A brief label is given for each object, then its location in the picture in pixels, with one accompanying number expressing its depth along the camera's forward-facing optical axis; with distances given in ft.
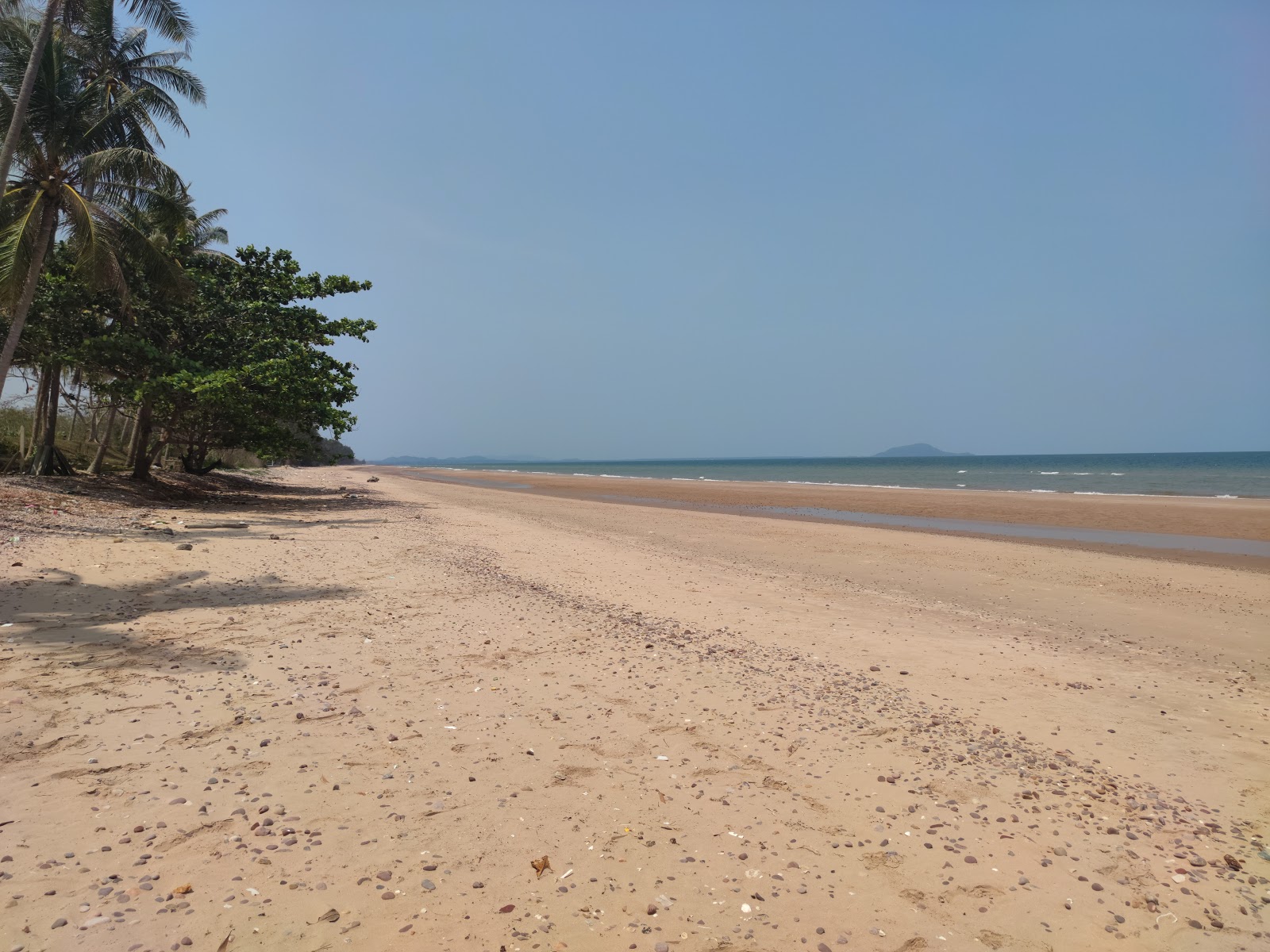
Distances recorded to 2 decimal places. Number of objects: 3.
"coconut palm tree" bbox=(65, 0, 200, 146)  57.47
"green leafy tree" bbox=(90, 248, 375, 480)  53.11
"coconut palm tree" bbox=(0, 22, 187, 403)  44.09
